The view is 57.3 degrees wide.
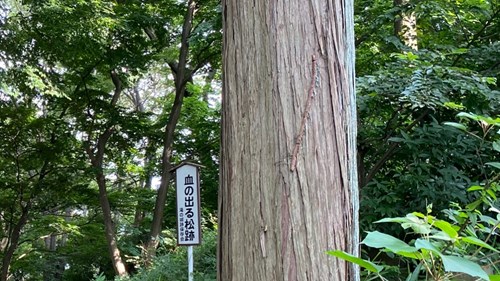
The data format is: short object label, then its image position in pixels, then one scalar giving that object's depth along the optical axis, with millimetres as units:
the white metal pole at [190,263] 4038
